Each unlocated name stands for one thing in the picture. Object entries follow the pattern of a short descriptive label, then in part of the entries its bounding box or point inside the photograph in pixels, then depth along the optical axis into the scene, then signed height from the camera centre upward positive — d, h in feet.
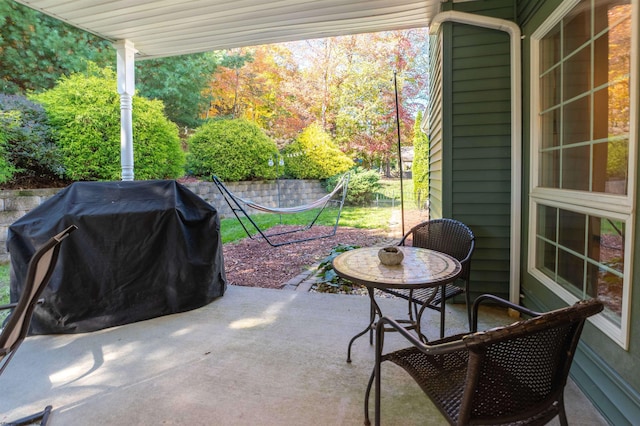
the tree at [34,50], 21.70 +9.96
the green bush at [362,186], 32.12 +1.01
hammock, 14.61 -0.54
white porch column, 12.06 +3.59
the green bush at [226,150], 25.09 +3.54
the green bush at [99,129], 15.30 +3.33
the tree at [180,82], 29.68 +10.30
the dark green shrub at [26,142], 13.28 +2.33
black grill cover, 7.31 -1.26
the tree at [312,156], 32.65 +3.92
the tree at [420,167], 24.32 +2.24
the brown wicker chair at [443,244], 6.72 -1.09
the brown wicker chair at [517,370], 2.80 -1.57
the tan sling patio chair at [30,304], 4.33 -1.38
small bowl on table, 5.78 -1.02
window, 4.67 +0.69
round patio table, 5.03 -1.20
